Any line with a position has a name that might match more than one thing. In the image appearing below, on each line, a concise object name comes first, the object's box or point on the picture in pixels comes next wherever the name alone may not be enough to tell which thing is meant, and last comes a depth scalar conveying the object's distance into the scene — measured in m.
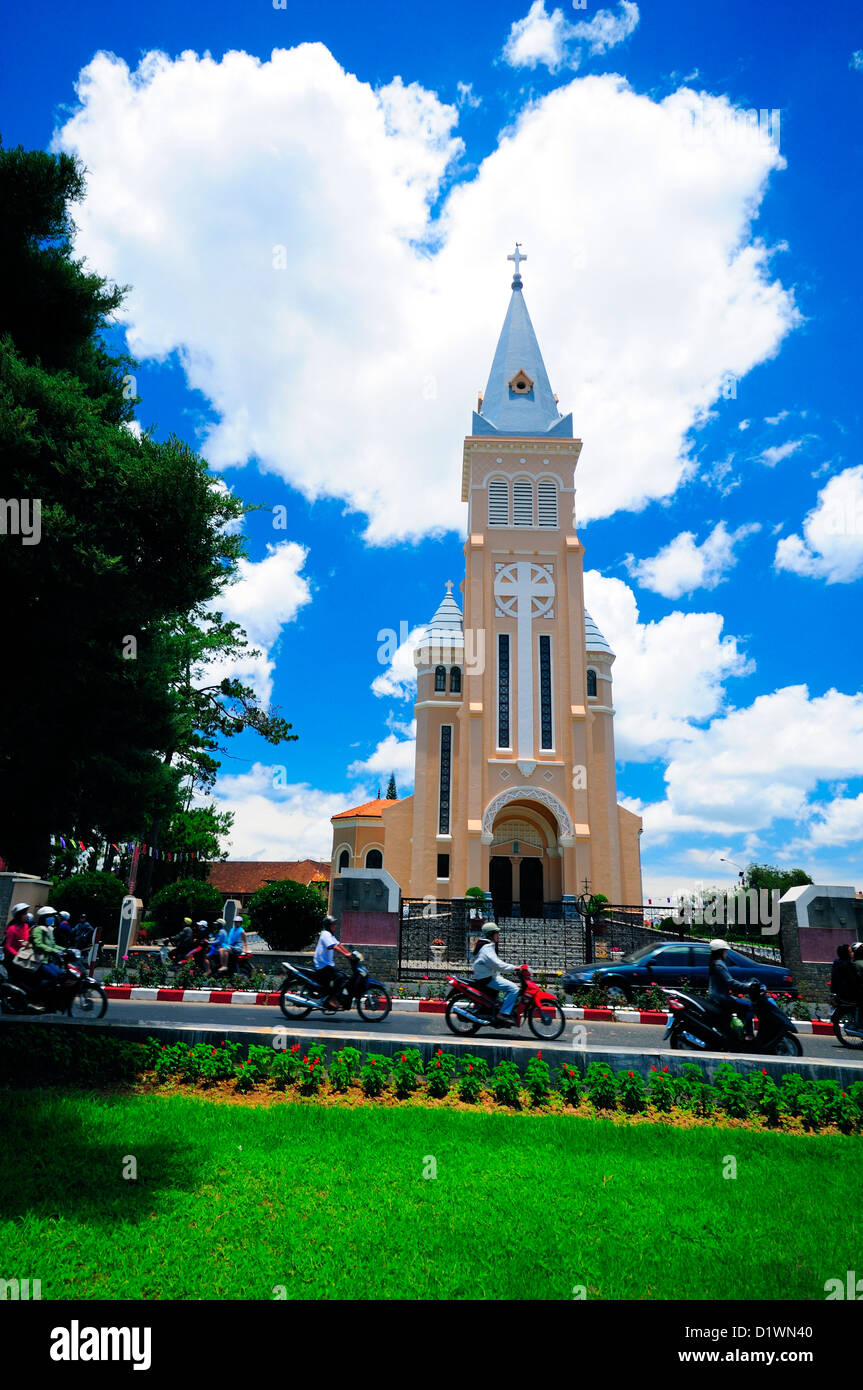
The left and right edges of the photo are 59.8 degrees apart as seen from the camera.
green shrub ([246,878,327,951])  16.70
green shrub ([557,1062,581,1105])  6.09
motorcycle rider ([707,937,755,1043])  7.70
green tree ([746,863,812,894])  48.26
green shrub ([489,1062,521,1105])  5.98
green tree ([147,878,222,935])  19.34
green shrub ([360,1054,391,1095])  6.05
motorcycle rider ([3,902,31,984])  8.54
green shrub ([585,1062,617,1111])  6.04
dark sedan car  13.67
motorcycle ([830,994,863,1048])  9.62
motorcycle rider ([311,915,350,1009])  9.63
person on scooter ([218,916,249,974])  13.71
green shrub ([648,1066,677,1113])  6.07
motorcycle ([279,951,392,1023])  9.63
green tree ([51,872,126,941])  18.47
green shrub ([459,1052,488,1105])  6.04
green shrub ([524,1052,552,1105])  6.05
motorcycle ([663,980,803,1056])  7.44
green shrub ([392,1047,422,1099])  6.12
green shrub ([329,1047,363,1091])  6.17
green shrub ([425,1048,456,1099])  6.11
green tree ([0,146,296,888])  6.34
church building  29.72
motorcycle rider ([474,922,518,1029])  8.28
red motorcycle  8.37
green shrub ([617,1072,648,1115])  6.02
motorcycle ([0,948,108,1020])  7.80
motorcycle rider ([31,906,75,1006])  7.92
